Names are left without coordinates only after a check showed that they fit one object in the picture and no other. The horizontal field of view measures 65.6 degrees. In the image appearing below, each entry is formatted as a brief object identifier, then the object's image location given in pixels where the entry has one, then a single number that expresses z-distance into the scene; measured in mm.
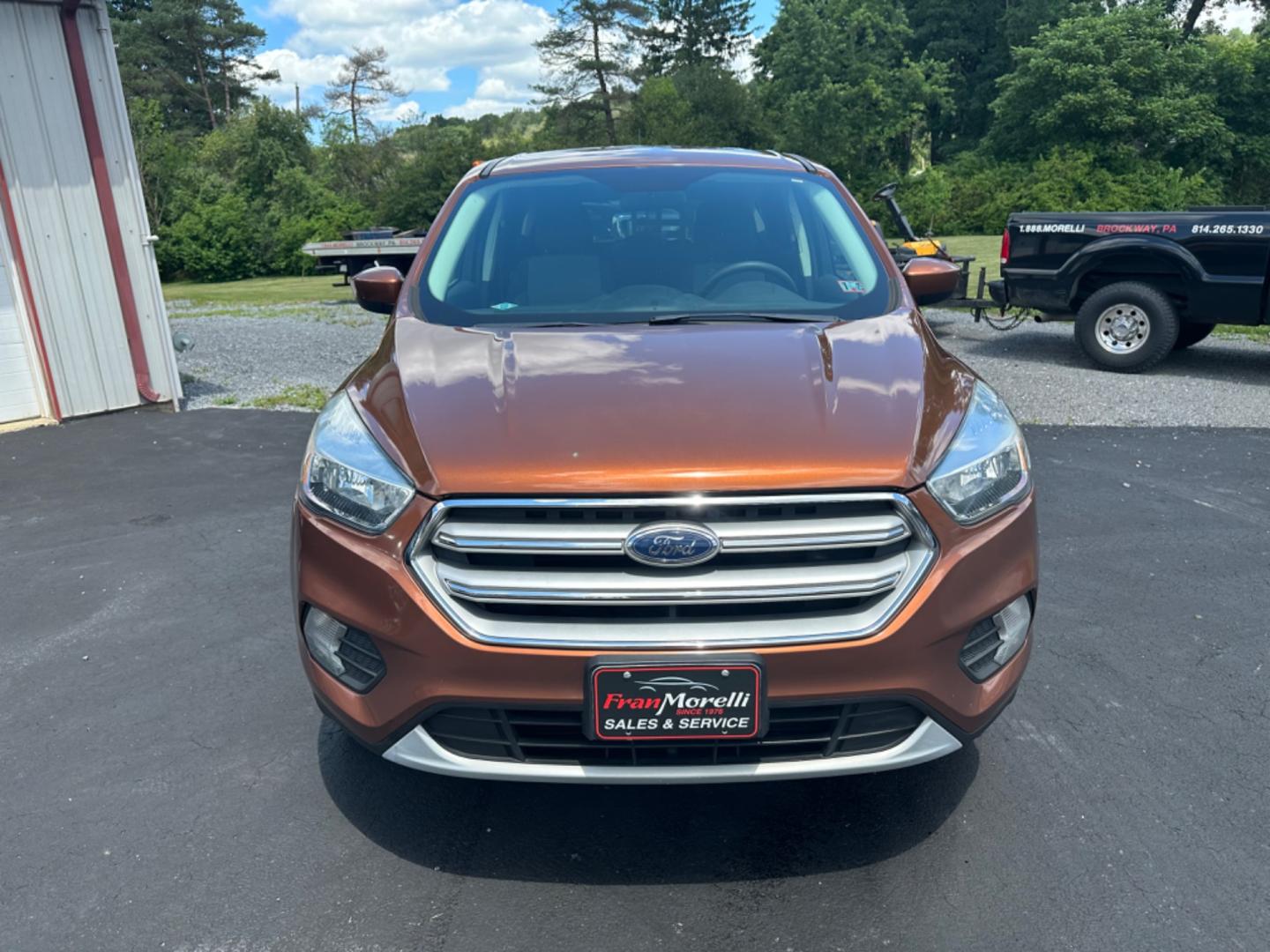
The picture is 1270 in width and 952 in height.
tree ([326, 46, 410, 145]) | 50938
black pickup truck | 8430
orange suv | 2152
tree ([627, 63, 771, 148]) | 43844
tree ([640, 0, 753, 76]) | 52031
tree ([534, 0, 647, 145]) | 45938
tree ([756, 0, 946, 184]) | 43312
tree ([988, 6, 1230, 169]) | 34609
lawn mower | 10742
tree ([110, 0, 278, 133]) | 48812
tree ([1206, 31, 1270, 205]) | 35156
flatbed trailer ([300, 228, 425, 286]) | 18250
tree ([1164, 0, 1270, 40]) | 41906
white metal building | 7320
